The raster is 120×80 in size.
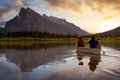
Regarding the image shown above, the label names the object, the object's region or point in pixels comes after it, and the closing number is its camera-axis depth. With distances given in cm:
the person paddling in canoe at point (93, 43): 1295
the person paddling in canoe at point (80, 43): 1586
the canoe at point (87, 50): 1270
